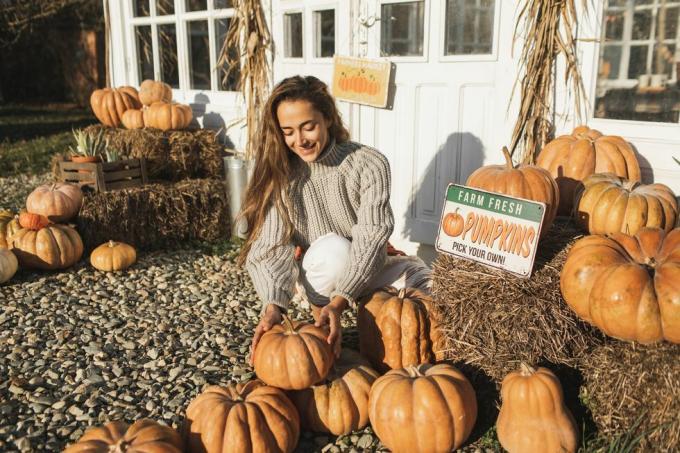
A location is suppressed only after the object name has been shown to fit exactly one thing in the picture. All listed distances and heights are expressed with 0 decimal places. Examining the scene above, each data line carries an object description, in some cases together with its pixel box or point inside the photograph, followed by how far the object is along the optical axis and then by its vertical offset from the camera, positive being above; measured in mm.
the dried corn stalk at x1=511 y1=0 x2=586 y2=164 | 3422 +162
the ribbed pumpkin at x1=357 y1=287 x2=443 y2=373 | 2588 -1066
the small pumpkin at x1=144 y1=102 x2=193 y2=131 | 5602 -206
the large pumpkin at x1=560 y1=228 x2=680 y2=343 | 1941 -663
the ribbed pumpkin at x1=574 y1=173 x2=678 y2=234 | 2426 -485
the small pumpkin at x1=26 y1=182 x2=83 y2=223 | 4445 -827
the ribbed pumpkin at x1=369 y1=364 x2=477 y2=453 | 2133 -1182
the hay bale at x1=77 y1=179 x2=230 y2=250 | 4680 -1010
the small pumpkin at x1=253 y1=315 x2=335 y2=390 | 2268 -1046
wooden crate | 4844 -674
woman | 2680 -578
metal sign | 2352 -572
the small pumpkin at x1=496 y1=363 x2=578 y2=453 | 2113 -1194
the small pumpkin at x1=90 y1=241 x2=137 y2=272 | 4325 -1216
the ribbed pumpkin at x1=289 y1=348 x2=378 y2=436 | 2346 -1254
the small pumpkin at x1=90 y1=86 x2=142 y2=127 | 6100 -85
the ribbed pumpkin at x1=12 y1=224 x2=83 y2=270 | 4195 -1109
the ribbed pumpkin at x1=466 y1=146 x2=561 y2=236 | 2557 -405
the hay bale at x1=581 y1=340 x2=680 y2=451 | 2004 -1081
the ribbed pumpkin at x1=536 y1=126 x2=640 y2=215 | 3000 -359
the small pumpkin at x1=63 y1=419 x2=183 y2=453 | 1928 -1175
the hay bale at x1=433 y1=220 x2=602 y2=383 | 2348 -935
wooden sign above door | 4309 +108
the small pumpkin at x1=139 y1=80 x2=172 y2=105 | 5941 +28
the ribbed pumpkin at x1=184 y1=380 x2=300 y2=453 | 2092 -1207
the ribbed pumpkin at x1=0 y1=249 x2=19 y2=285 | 4004 -1180
